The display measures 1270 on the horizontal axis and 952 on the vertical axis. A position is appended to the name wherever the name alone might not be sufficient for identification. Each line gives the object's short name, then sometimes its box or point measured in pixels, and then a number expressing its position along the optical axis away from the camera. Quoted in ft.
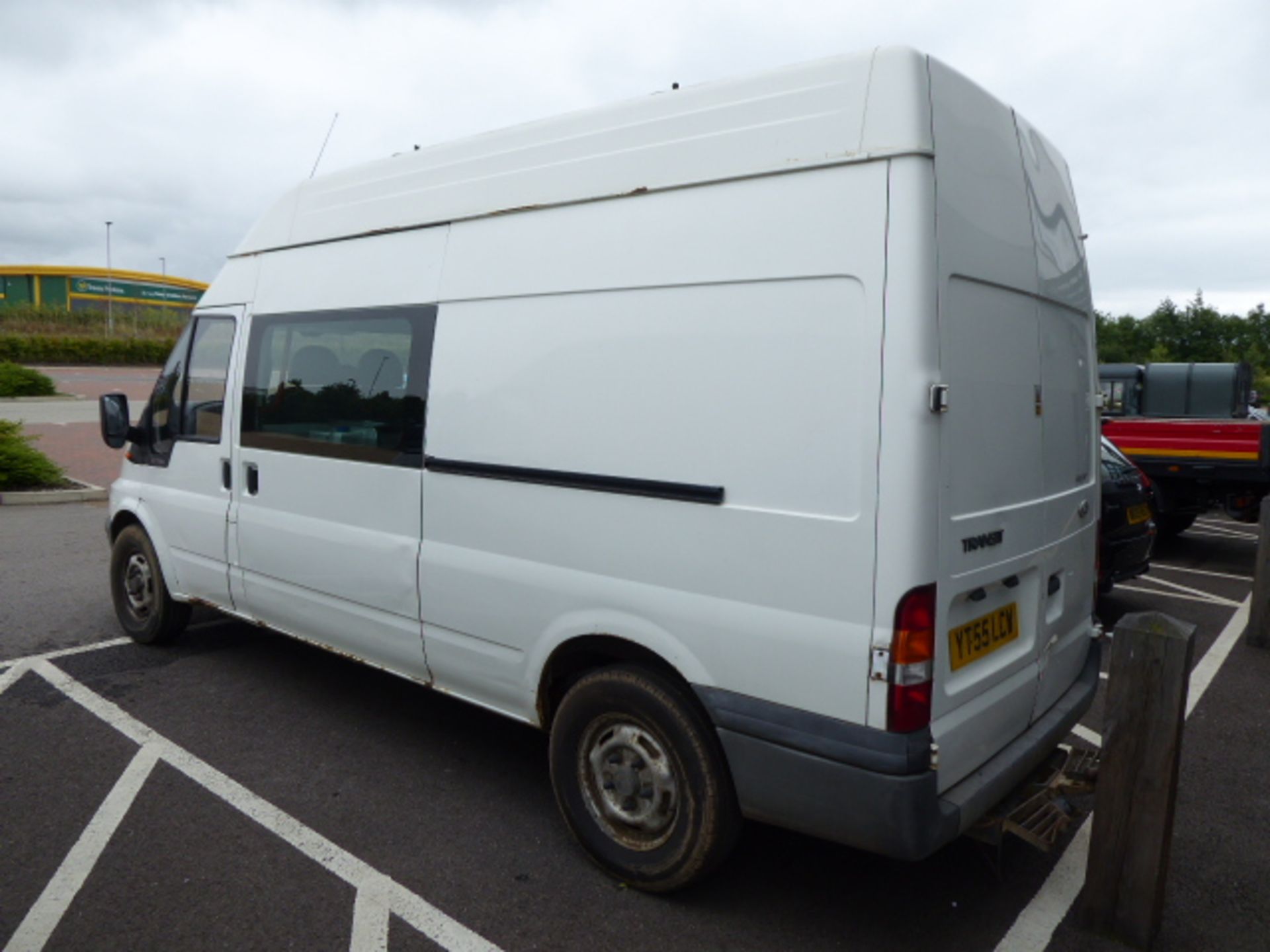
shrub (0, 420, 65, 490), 35.60
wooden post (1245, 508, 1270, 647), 19.24
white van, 7.99
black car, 20.04
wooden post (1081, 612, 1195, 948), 8.64
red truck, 27.20
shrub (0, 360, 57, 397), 75.46
